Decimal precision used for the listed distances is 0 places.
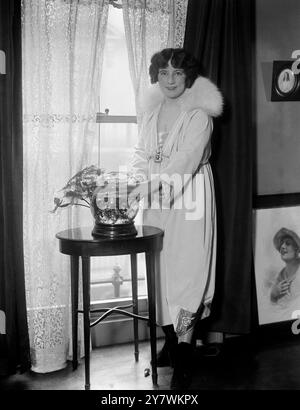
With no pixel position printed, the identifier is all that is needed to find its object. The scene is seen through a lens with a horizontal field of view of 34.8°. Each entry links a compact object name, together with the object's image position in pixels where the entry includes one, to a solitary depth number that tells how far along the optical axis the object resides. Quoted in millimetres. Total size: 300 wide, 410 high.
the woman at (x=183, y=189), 2568
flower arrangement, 2455
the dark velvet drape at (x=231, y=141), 2883
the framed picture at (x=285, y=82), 3197
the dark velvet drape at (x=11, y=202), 2520
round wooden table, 2367
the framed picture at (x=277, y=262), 3227
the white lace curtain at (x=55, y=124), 2652
